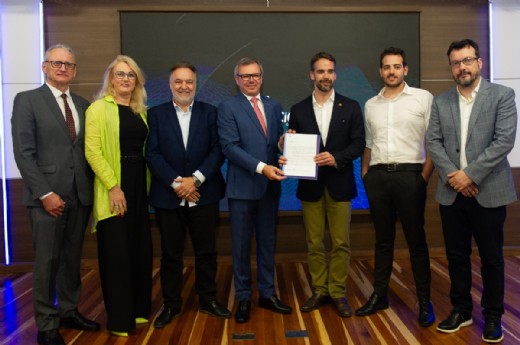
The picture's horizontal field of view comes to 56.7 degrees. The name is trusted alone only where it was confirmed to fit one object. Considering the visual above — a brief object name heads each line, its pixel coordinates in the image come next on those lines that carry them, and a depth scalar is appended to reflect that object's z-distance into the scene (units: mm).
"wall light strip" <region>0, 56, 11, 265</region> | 4695
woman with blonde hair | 3004
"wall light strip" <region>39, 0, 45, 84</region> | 4656
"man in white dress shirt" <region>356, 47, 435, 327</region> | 3174
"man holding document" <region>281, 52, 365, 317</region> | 3275
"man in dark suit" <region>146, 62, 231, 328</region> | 3213
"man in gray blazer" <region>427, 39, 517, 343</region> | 2805
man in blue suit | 3252
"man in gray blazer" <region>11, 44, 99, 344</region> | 2910
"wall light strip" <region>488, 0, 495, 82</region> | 4863
